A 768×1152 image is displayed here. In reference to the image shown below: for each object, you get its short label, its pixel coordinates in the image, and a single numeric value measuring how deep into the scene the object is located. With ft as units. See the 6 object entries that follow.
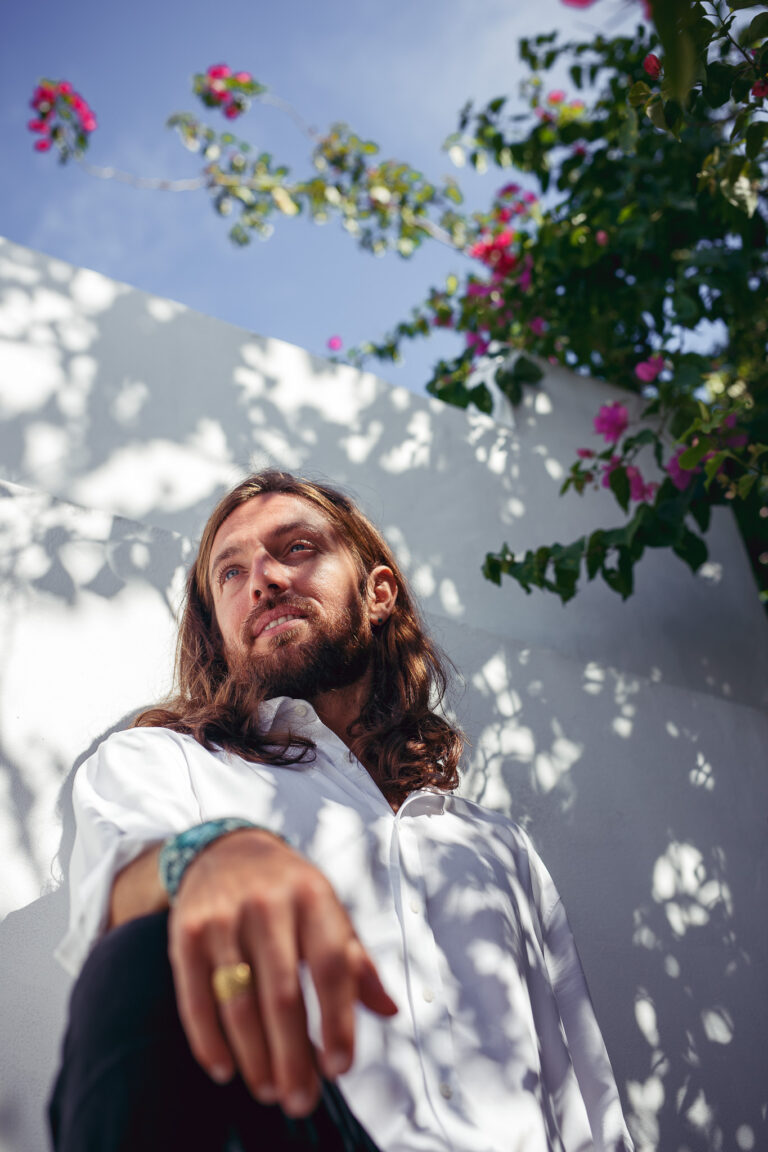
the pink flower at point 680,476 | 9.59
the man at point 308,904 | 2.35
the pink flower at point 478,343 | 15.05
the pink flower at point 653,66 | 6.45
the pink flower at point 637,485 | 9.99
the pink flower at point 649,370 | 10.80
